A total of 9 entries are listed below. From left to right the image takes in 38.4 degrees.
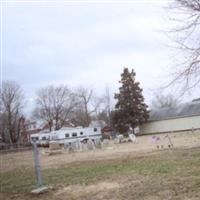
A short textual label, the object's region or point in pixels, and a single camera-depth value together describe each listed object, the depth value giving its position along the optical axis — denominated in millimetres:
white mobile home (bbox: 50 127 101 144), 40580
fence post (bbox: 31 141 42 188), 7054
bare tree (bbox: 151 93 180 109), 61470
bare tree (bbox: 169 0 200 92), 7591
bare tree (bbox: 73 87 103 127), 59913
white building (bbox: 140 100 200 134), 40795
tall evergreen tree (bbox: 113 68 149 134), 39634
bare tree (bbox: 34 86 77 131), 57246
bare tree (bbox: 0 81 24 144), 52472
